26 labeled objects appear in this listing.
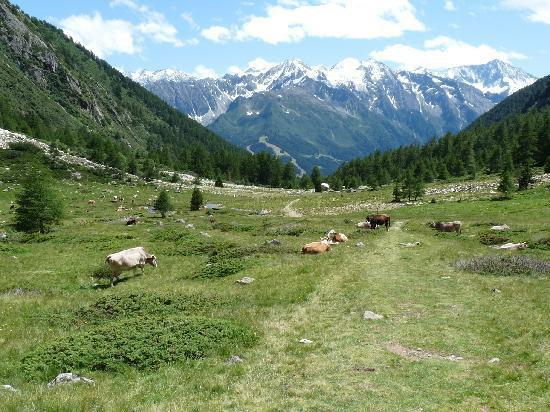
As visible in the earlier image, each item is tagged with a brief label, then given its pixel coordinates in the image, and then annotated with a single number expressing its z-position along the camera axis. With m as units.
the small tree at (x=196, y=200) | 73.38
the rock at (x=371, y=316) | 19.30
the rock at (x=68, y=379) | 13.58
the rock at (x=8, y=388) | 12.52
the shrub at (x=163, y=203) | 62.78
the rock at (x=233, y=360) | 15.49
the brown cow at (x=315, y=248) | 35.13
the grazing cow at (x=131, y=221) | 56.69
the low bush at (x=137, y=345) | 14.93
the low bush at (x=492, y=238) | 37.12
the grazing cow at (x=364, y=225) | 50.22
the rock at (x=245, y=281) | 26.75
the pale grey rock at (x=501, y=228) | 41.33
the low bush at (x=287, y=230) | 46.84
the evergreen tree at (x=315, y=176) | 154.30
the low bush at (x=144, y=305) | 20.64
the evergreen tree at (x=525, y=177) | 76.06
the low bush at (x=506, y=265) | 26.41
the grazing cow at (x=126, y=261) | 28.86
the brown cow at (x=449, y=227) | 44.60
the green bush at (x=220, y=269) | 29.12
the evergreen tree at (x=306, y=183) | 153.62
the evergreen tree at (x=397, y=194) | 79.86
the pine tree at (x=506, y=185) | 68.31
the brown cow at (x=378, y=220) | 49.09
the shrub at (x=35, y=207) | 49.69
